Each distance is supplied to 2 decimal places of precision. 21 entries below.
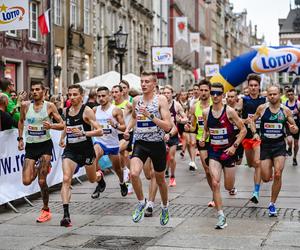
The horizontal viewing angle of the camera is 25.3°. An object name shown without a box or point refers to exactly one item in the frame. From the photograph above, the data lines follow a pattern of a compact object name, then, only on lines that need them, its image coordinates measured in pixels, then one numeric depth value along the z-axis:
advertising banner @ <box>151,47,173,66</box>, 31.58
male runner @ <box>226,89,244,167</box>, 12.13
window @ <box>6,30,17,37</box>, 24.15
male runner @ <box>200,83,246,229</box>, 8.59
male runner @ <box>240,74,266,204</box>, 11.20
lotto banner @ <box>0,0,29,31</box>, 13.07
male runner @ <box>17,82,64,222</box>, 9.12
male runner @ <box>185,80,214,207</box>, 9.73
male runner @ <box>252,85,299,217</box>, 9.19
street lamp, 22.88
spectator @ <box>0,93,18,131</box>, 10.54
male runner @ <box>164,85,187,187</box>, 12.46
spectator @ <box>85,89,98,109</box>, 14.12
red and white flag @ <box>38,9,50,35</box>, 23.34
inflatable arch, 19.05
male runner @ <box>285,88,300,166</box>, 17.08
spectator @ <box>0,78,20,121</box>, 11.28
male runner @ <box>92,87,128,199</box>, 11.09
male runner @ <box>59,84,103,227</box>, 8.99
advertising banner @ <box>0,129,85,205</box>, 9.93
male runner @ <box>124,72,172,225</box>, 8.34
